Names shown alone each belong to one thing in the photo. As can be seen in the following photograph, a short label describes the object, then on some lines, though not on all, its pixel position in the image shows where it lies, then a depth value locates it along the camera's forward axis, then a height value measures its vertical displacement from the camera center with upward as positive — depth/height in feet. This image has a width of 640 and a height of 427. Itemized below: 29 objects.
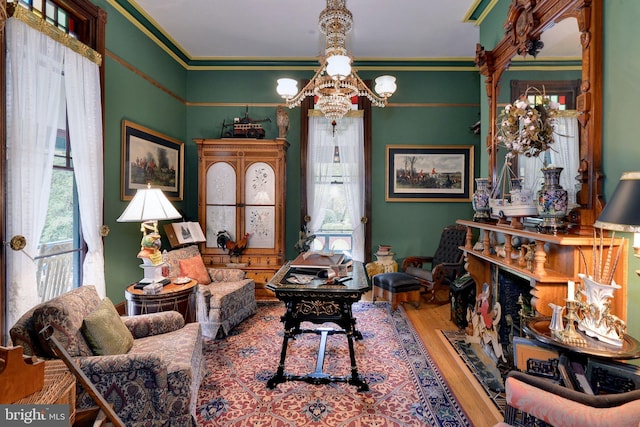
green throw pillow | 6.96 -2.69
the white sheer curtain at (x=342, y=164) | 18.54 +2.55
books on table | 10.63 -1.73
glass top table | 9.05 -2.74
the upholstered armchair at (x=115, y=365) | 6.43 -3.21
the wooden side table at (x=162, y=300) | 9.93 -2.79
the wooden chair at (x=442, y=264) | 15.89 -2.83
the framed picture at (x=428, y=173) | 18.57 +2.04
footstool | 15.21 -3.68
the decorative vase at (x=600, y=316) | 6.07 -2.02
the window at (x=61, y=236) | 9.61 -0.83
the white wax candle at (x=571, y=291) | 6.57 -1.64
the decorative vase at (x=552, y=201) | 7.45 +0.18
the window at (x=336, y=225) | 18.81 -0.91
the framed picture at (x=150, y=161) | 13.19 +2.19
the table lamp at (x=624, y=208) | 5.01 +0.01
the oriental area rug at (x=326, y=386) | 7.98 -4.97
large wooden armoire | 16.84 +0.57
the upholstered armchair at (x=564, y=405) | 4.39 -2.77
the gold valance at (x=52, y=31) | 8.18 +4.97
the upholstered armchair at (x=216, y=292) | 12.28 -3.26
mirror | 7.01 +2.38
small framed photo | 10.02 -1.85
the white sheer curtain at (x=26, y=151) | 8.23 +1.53
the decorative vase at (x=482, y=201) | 11.15 +0.27
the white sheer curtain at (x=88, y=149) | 10.19 +1.95
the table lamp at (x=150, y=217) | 10.51 -0.24
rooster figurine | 16.57 -1.74
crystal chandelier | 9.54 +4.25
